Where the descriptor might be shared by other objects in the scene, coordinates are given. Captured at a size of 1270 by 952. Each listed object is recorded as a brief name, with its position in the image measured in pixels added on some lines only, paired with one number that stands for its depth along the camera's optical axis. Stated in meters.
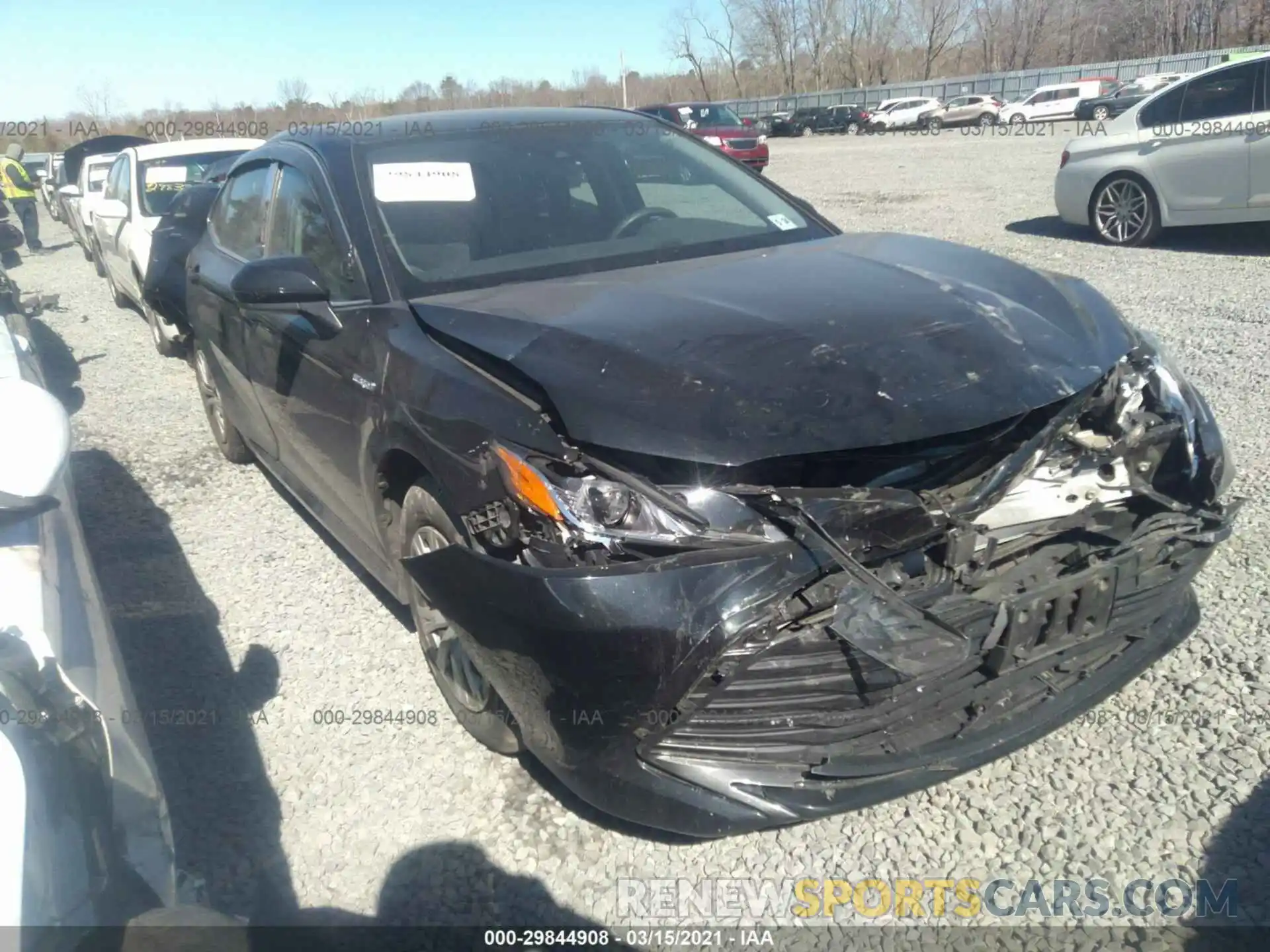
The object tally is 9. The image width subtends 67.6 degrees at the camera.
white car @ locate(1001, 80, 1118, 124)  35.94
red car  21.12
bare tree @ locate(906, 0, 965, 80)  70.75
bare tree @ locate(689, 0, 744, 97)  74.00
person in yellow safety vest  14.60
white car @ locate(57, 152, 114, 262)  10.72
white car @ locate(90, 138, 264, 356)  8.25
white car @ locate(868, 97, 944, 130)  40.16
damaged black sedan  2.01
